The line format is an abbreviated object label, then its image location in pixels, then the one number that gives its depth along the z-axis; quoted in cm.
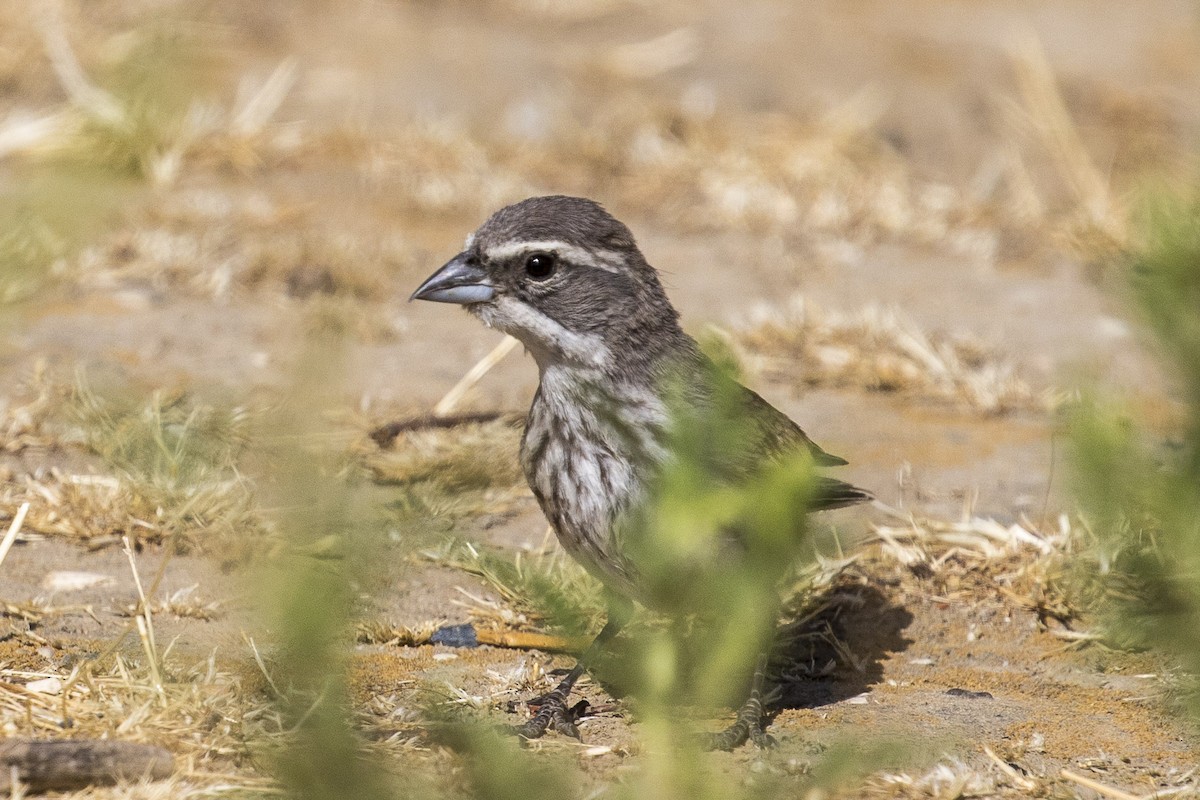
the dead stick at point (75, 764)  675
